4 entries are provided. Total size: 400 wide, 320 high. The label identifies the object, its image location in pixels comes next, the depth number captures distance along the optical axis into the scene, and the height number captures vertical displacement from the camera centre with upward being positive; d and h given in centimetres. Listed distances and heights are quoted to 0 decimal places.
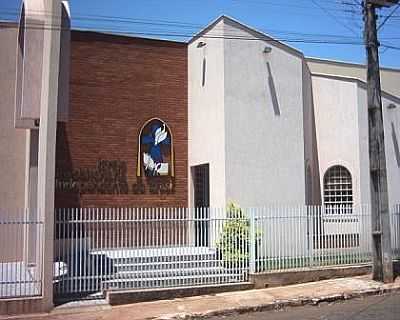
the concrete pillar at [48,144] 1075 +162
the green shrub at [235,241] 1297 -43
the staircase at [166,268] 1203 -99
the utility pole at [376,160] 1334 +143
